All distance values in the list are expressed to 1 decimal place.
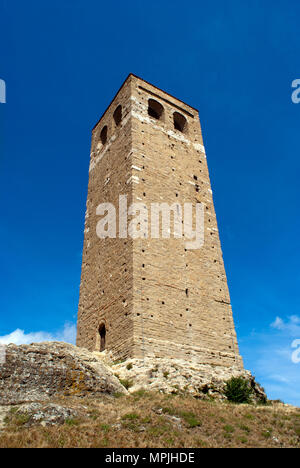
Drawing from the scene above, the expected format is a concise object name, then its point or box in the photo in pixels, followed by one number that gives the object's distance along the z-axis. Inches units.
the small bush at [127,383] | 397.9
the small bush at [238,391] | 418.6
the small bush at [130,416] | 294.2
